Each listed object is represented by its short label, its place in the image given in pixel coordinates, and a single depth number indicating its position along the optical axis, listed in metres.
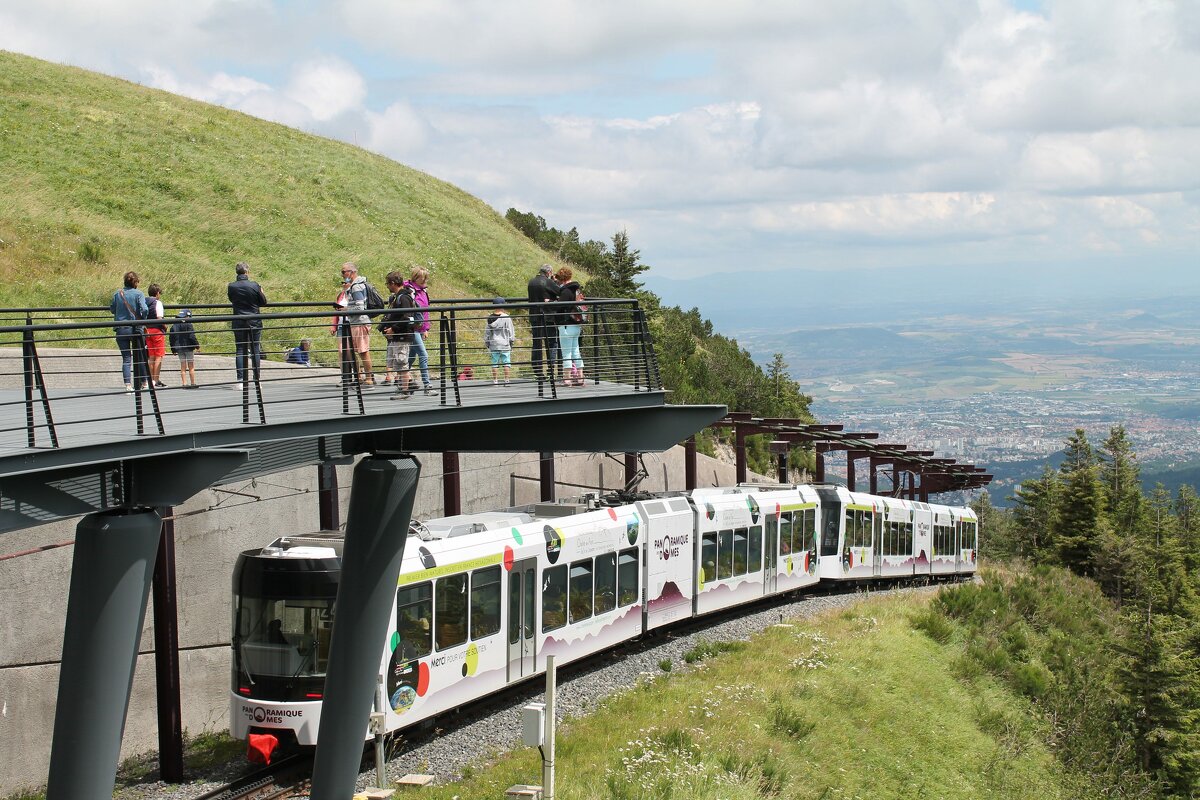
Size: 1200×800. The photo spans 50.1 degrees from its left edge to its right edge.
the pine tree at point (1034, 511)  79.00
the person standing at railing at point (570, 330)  15.41
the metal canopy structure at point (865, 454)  36.31
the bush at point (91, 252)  37.38
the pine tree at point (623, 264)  54.72
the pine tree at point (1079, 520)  65.44
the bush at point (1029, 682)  27.20
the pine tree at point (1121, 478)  84.94
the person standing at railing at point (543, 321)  14.79
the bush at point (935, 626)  28.01
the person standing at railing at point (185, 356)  16.73
